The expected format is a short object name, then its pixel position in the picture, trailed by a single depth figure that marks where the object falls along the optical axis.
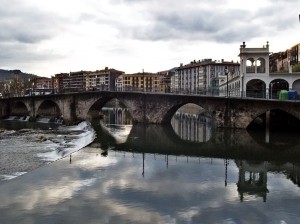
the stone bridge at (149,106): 47.72
